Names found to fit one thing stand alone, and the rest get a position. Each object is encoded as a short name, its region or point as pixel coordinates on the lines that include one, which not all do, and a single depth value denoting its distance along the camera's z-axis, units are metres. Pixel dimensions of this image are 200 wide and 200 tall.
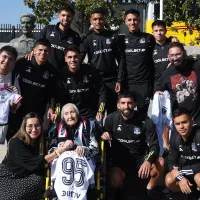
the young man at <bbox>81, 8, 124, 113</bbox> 5.05
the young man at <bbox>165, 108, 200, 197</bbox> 3.97
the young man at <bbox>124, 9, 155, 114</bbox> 5.07
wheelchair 3.84
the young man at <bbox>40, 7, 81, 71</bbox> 5.12
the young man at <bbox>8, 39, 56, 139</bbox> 4.57
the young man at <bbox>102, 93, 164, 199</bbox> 4.24
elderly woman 4.06
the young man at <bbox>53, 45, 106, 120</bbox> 4.59
